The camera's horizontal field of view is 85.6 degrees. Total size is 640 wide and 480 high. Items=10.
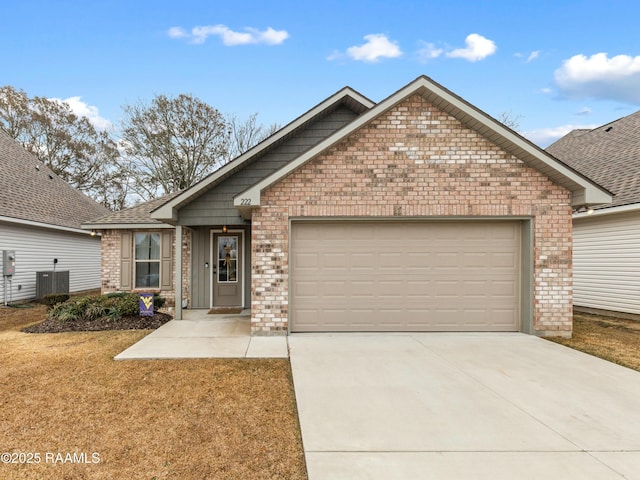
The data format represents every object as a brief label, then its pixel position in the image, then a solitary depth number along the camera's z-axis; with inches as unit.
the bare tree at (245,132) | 926.4
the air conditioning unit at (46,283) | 501.4
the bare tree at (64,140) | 900.0
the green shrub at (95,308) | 327.3
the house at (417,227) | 270.8
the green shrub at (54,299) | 417.1
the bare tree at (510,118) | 895.7
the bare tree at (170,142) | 840.3
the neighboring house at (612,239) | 354.0
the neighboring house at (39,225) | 470.0
